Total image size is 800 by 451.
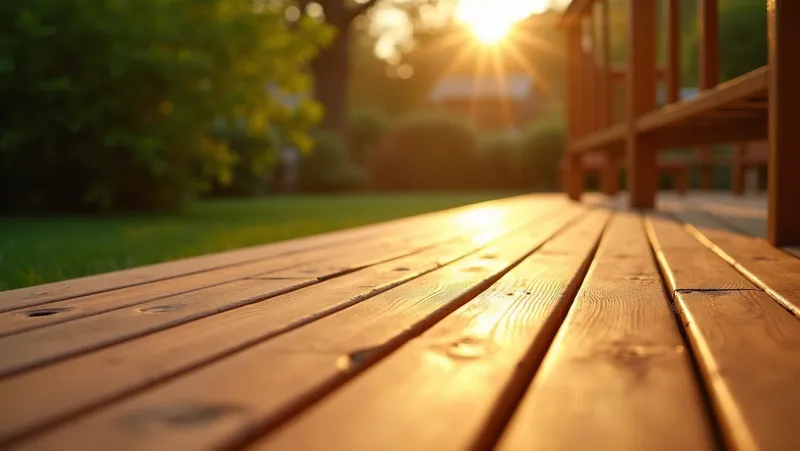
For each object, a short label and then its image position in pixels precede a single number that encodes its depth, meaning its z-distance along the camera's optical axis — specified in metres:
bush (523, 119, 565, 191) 14.23
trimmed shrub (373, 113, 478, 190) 15.11
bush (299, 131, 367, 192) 14.30
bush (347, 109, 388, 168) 18.28
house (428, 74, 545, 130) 32.47
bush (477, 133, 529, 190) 14.58
